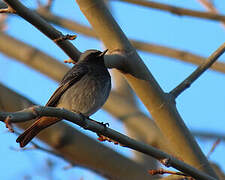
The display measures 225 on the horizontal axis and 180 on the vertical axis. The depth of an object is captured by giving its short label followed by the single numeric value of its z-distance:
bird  9.07
